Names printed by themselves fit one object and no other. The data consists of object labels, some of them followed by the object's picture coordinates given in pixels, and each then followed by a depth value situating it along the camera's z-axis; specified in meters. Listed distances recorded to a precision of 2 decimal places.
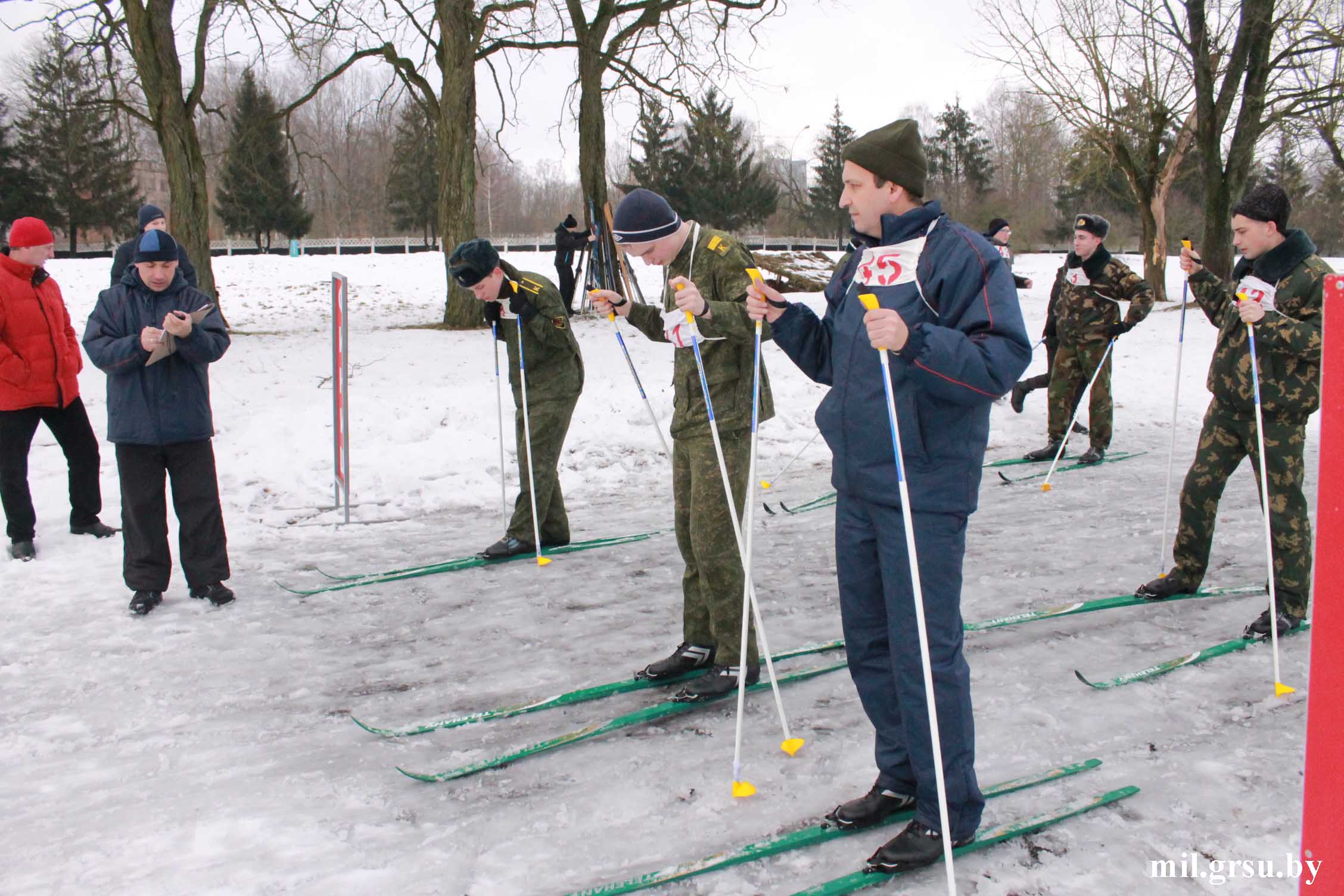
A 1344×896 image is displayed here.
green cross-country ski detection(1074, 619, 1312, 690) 3.94
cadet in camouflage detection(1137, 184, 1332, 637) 4.27
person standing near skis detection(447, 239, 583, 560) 5.63
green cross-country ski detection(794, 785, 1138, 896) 2.62
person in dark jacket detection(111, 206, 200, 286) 6.27
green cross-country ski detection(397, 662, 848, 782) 3.36
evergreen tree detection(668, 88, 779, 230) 39.12
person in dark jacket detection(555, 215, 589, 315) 15.01
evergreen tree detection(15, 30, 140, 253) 33.91
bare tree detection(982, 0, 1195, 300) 19.34
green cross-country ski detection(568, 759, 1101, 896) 2.65
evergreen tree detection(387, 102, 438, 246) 38.63
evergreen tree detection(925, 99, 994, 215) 50.78
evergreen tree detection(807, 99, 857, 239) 47.69
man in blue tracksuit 2.52
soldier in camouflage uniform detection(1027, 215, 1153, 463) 7.93
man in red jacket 5.89
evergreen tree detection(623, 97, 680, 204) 37.50
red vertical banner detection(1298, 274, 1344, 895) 1.72
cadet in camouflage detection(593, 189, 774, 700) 3.72
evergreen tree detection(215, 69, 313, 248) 36.91
